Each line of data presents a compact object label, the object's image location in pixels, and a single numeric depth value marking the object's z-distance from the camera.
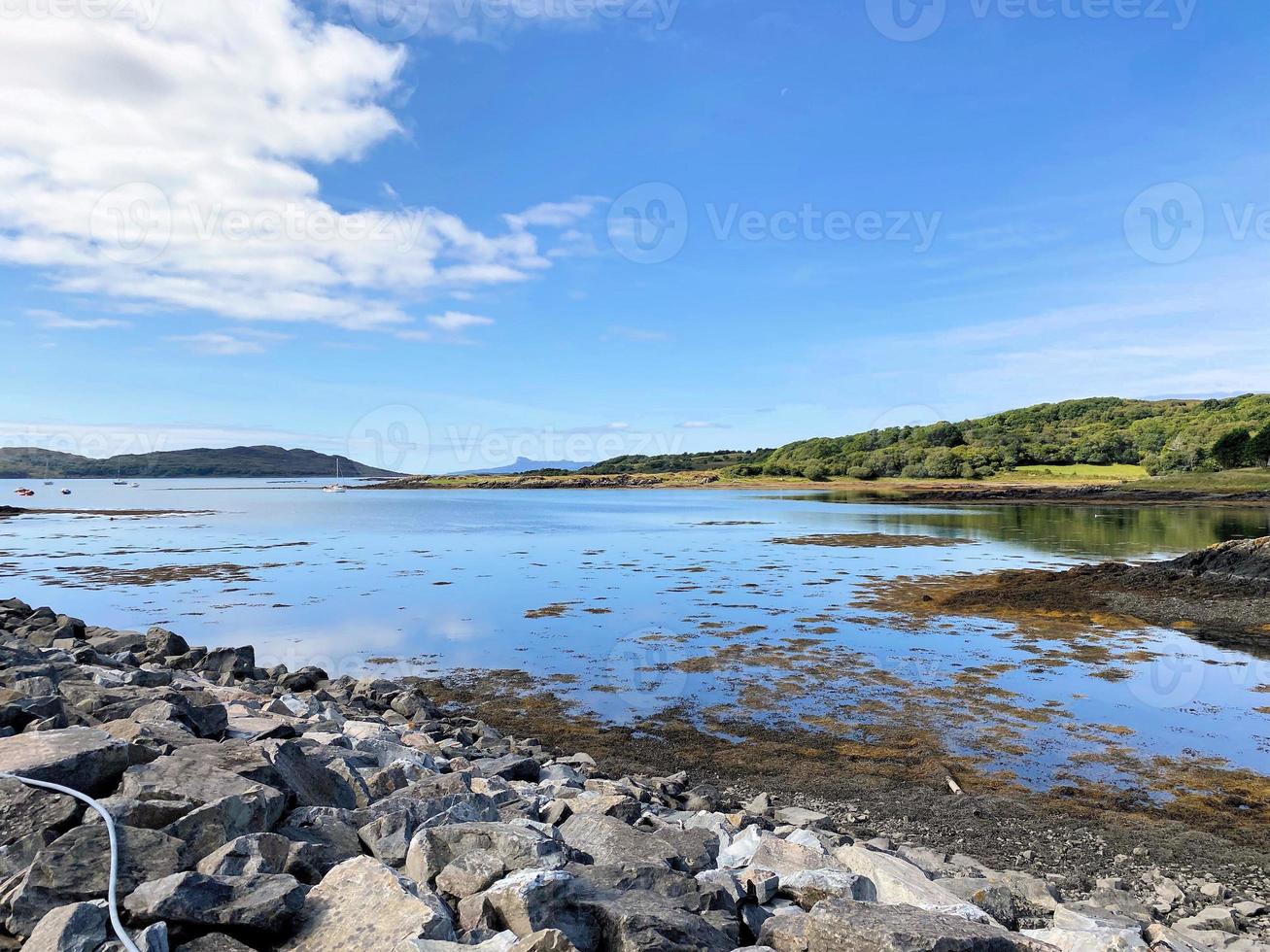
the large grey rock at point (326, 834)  4.45
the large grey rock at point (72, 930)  3.25
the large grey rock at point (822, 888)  4.62
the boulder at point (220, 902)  3.46
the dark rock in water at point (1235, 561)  22.62
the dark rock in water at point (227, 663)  13.29
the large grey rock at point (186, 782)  4.76
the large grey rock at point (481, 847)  4.46
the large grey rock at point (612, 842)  5.15
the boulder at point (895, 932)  3.56
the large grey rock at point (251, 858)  3.95
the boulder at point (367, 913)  3.61
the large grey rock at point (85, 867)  3.57
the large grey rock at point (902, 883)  4.61
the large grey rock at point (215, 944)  3.35
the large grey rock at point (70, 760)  4.78
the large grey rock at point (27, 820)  4.07
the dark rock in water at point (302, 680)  13.08
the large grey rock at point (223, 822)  4.33
